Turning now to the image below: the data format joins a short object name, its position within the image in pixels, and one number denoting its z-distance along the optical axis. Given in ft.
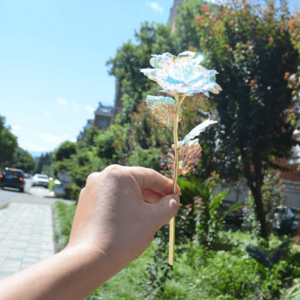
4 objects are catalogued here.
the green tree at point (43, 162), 390.79
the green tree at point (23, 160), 302.43
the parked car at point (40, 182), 122.62
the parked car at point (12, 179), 72.90
